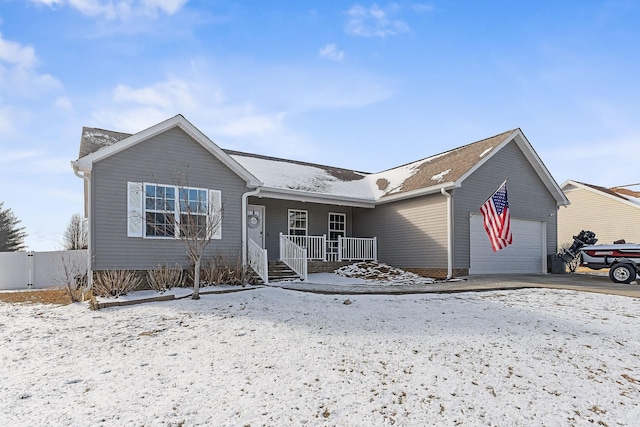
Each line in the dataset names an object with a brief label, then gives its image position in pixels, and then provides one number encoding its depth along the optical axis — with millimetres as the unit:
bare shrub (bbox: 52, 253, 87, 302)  8898
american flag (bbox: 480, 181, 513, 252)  12548
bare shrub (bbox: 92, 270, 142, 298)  9031
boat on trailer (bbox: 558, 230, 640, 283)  12273
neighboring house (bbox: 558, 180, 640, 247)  21109
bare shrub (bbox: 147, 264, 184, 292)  9766
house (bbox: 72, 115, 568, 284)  10367
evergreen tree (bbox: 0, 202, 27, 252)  34781
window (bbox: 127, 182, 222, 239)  10492
